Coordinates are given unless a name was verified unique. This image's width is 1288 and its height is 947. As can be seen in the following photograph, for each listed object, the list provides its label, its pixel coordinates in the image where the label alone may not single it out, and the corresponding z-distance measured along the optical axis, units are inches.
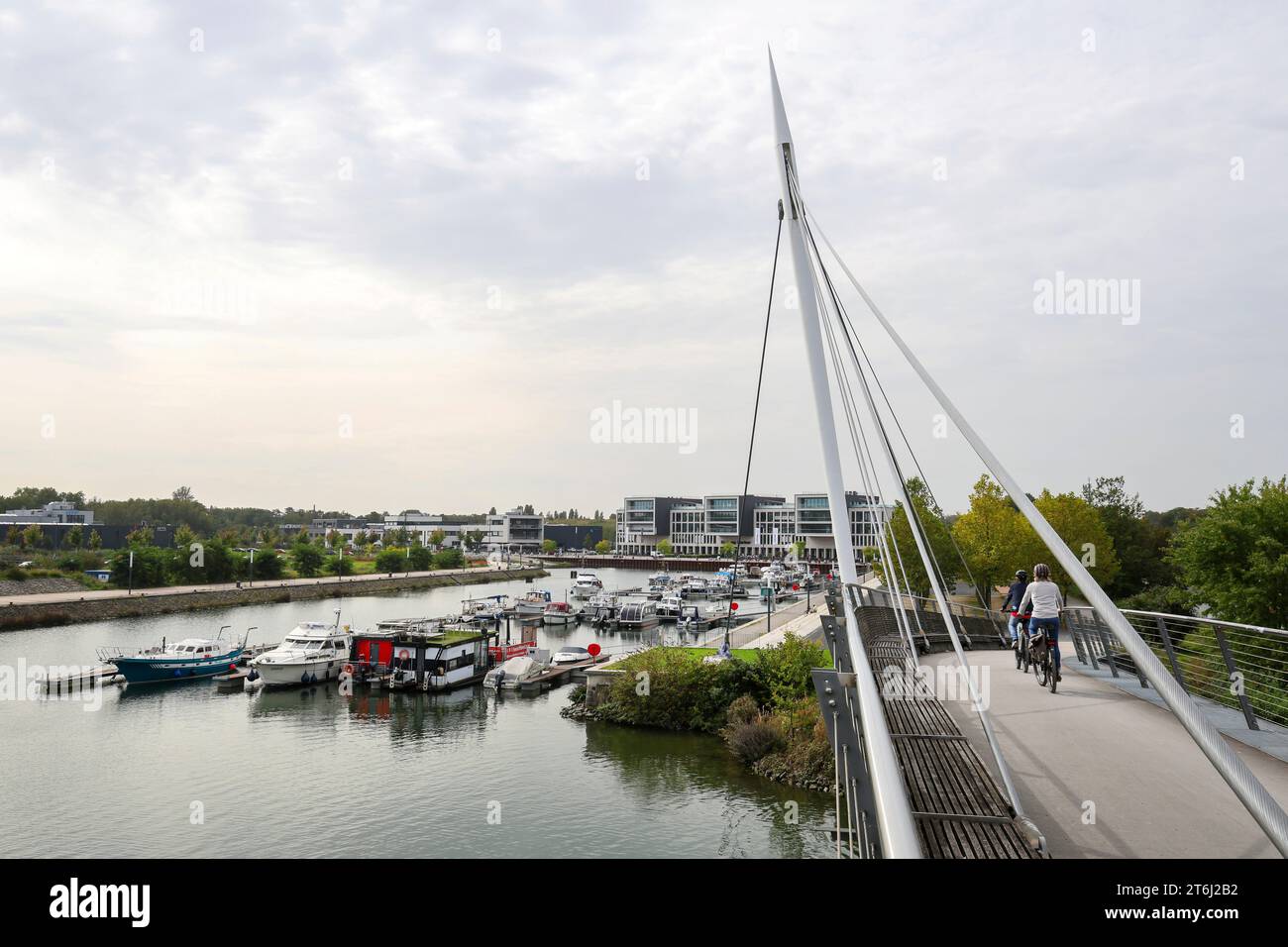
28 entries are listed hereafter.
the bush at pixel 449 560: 4372.5
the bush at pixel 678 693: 1083.9
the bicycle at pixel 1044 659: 411.5
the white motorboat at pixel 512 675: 1409.9
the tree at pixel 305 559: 3420.3
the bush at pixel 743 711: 1000.9
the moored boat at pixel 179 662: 1413.6
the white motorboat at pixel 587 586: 2970.0
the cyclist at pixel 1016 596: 489.8
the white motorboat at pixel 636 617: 2289.6
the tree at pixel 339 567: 3601.9
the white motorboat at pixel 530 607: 2359.7
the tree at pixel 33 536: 3496.6
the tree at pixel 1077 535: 1513.3
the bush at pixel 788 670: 989.8
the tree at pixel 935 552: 1633.9
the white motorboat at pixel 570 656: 1574.8
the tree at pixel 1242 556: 794.2
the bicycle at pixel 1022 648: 463.8
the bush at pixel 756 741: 921.5
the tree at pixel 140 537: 3431.4
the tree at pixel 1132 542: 1795.0
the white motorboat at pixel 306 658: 1413.6
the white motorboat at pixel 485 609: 2152.4
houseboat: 1412.4
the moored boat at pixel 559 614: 2326.5
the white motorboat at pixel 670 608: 2469.7
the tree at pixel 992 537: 1557.6
